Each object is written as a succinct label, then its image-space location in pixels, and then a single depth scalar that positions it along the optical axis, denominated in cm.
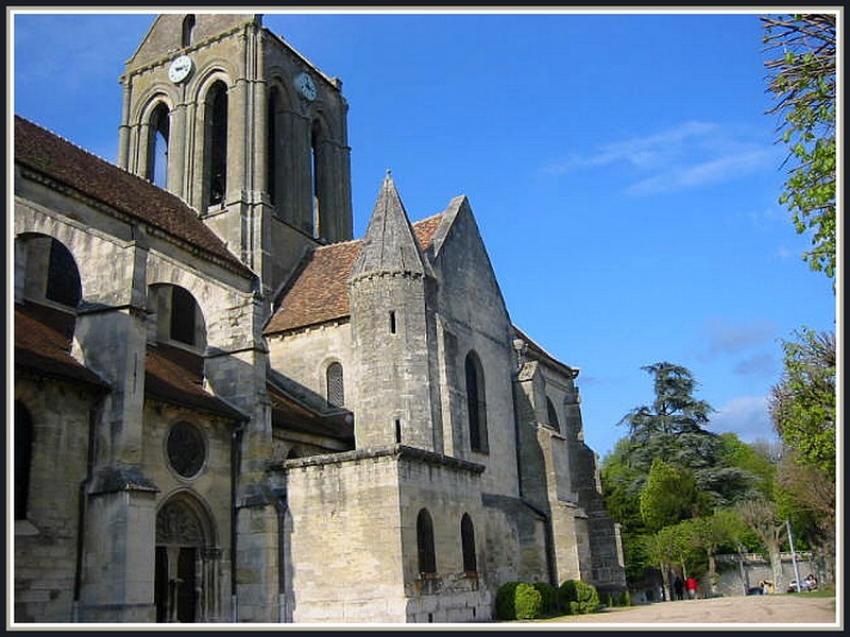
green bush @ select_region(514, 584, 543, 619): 1992
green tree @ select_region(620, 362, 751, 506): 4469
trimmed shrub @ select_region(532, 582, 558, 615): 2120
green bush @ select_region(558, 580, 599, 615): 2230
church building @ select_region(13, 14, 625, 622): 1491
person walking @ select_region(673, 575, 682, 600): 3675
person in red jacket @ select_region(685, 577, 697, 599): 3616
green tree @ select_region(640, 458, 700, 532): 4053
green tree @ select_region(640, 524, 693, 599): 3781
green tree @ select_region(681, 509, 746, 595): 3759
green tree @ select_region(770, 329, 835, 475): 1612
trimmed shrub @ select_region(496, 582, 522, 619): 2008
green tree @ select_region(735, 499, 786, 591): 3891
